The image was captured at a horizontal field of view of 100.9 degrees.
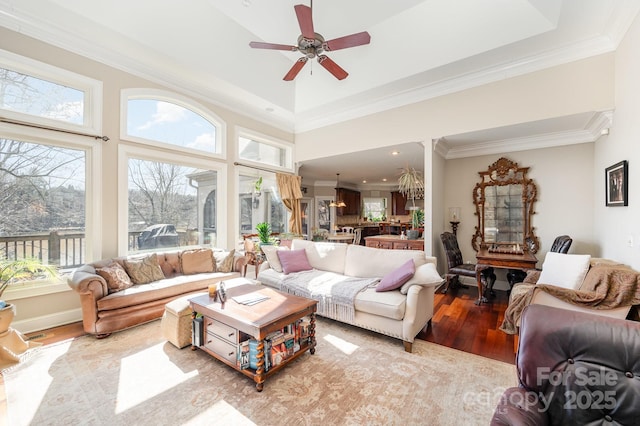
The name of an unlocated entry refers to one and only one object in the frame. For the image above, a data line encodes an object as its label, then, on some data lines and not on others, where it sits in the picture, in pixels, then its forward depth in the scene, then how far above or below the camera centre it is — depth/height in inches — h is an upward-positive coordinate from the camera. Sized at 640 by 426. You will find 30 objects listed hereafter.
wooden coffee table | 83.0 -36.6
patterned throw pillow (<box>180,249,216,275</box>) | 158.1 -29.3
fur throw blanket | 85.5 -26.5
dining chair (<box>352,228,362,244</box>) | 346.7 -30.5
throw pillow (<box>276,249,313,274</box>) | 154.2 -28.0
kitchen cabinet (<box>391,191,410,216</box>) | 422.6 +15.9
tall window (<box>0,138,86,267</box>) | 119.3 +5.4
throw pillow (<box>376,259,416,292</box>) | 114.0 -28.0
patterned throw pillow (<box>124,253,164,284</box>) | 135.7 -29.4
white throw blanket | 119.8 -36.8
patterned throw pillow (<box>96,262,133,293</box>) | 122.7 -30.0
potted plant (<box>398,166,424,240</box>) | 202.5 +22.2
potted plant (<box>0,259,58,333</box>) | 92.1 -23.0
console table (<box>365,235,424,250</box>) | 198.7 -23.3
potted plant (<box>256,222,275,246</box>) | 206.8 -16.4
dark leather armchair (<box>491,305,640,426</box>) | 40.4 -26.2
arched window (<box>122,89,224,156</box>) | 155.3 +59.8
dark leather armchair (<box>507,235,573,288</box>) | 145.0 -20.7
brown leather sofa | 112.5 -39.0
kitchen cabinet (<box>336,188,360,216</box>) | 392.8 +20.1
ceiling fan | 100.8 +72.2
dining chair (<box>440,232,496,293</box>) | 174.2 -36.1
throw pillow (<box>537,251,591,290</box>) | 102.7 -23.1
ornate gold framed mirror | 186.9 +4.4
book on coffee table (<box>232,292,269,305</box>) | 99.8 -33.2
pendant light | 369.3 +16.5
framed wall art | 110.8 +13.6
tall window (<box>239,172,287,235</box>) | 221.8 +8.7
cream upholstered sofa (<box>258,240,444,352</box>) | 106.7 -33.7
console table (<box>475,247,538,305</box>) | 146.9 -27.1
